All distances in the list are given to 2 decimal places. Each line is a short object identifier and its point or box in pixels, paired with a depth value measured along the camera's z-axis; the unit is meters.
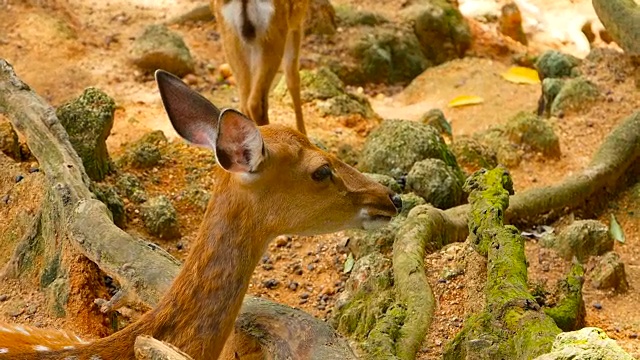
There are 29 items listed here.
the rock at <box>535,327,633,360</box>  6.81
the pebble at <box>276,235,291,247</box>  13.64
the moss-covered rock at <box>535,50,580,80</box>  19.20
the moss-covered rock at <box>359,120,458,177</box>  14.84
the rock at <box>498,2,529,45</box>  25.66
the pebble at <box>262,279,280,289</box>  12.78
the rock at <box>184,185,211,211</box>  14.57
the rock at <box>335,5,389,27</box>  23.09
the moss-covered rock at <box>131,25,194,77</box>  19.59
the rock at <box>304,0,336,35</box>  22.45
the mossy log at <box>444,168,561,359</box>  8.25
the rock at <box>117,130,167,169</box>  15.16
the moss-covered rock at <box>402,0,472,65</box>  23.53
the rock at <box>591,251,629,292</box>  12.24
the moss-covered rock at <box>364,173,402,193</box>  13.50
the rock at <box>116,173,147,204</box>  14.07
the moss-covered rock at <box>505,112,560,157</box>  16.58
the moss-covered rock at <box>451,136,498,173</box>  16.25
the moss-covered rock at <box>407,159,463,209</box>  13.91
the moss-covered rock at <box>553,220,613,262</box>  12.72
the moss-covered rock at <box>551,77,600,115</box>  17.56
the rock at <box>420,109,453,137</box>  17.70
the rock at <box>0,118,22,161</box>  12.96
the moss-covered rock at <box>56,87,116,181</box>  13.58
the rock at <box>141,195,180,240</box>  13.52
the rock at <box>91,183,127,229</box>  13.03
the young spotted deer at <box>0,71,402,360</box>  7.77
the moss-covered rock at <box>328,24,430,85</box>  21.94
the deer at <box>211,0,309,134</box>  14.85
